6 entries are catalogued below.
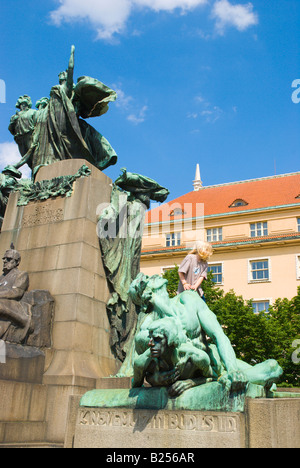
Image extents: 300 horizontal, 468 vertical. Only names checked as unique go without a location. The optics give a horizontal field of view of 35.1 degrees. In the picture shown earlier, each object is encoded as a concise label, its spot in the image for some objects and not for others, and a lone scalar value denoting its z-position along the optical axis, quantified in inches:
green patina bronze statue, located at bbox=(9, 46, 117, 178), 470.0
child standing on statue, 264.5
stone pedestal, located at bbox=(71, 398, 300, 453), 169.8
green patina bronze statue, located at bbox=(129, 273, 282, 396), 185.5
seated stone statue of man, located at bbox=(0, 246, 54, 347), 333.7
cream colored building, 1636.3
